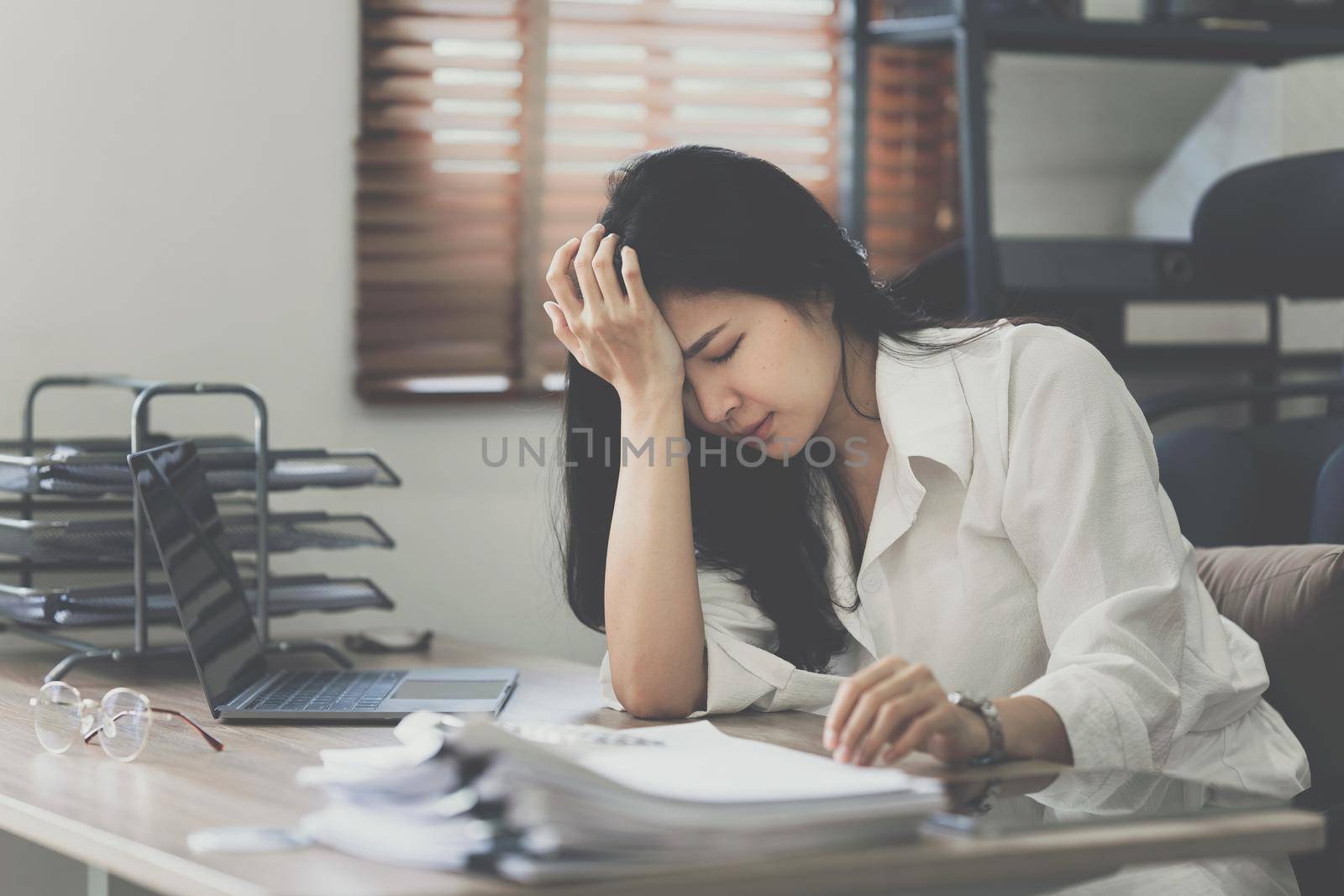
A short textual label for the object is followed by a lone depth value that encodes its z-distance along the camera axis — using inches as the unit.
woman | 43.4
